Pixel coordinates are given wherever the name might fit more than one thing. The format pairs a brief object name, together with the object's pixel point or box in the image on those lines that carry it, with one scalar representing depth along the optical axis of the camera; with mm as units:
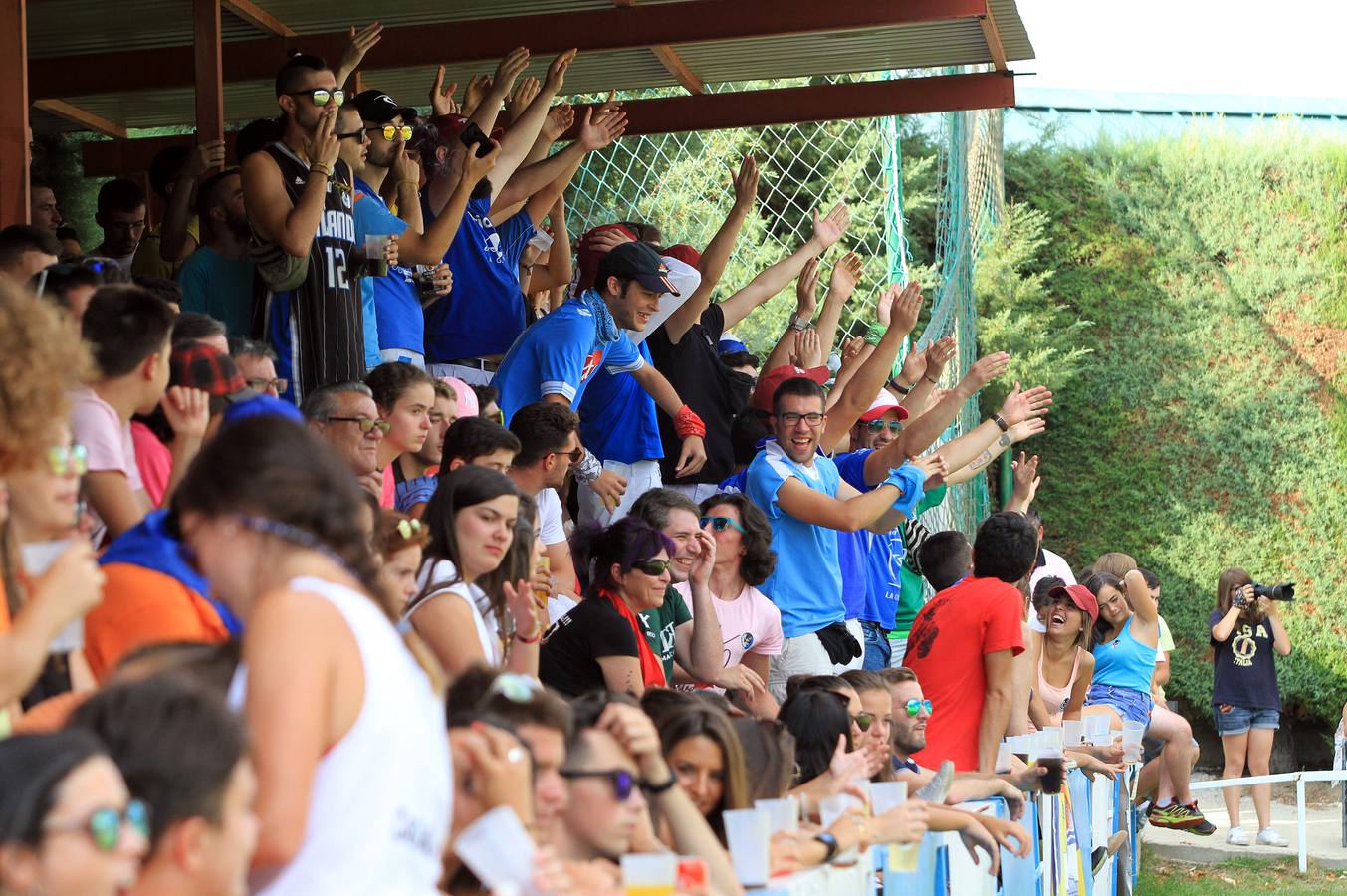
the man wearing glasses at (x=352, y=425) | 8266
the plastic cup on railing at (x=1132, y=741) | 16484
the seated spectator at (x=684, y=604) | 10711
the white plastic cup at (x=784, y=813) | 6402
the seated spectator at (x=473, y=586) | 7047
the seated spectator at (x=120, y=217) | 13469
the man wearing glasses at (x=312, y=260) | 9437
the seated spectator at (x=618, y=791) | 5309
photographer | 24641
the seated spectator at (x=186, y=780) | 3439
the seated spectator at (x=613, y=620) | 9266
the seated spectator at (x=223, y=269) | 10062
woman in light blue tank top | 18766
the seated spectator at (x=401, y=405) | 8945
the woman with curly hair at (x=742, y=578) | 11617
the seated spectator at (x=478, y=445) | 8906
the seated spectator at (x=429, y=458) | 9609
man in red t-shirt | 11711
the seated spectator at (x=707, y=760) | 6547
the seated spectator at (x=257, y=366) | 7922
